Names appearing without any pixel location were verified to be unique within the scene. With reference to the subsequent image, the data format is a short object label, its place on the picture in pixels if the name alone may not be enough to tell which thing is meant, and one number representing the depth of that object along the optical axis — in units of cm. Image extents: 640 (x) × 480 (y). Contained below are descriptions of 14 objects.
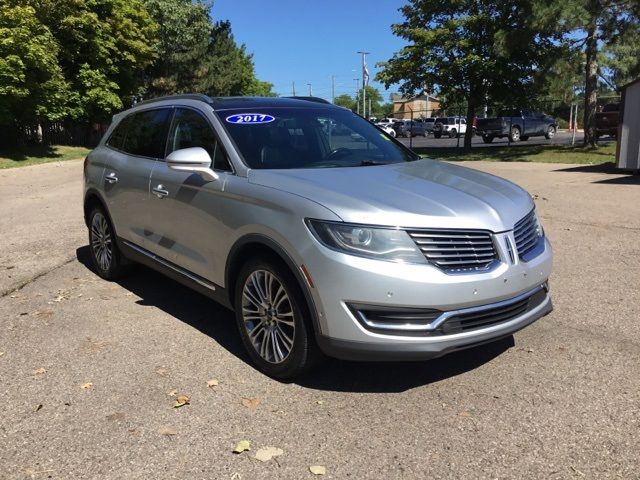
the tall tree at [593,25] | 1831
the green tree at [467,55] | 2308
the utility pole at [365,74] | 7504
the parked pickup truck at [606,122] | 2673
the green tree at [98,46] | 2609
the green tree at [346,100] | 14055
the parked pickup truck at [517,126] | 3419
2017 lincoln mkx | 312
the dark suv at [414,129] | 5288
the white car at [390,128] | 5231
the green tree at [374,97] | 13088
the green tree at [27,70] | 1938
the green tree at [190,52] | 3744
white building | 1409
